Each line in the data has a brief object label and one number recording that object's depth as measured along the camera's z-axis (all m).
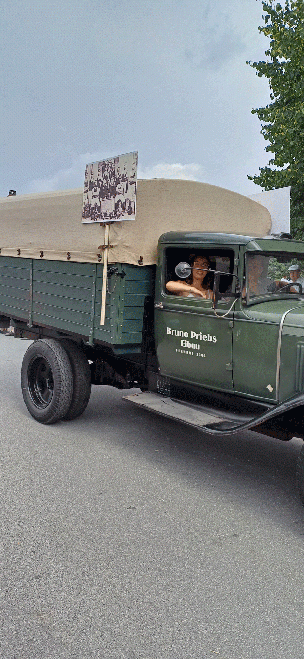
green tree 15.06
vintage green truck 4.50
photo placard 5.16
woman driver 5.10
